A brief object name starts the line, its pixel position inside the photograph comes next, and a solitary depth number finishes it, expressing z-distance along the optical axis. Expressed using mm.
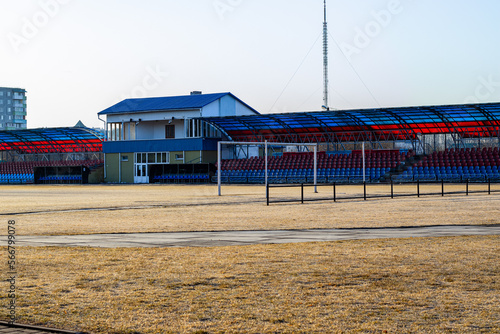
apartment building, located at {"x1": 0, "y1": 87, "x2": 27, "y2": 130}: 182000
